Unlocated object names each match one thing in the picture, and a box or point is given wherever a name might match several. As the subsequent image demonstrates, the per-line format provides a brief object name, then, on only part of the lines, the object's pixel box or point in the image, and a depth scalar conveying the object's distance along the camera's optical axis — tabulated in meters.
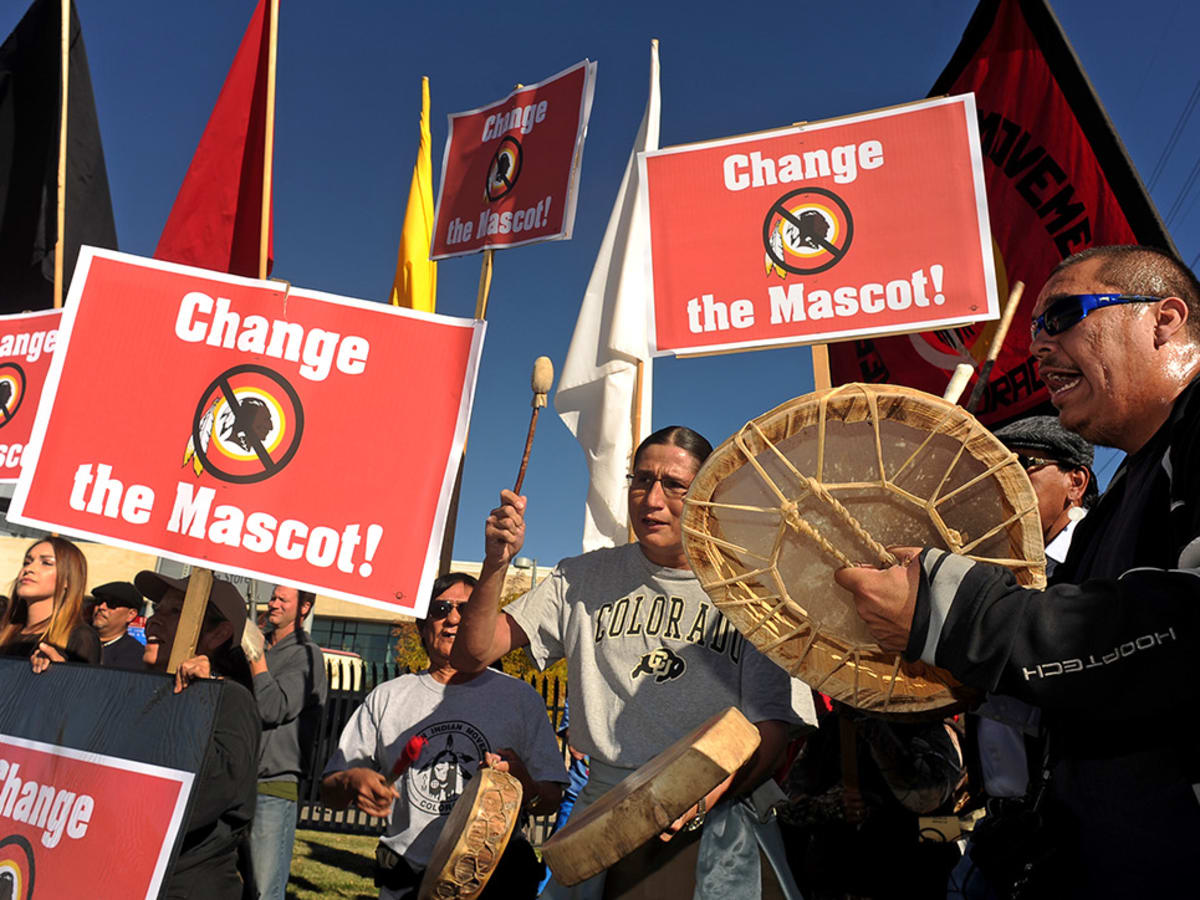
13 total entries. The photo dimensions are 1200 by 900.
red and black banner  5.15
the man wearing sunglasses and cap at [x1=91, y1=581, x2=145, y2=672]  6.88
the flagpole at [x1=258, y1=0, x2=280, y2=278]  3.59
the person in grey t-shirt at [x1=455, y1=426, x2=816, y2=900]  2.44
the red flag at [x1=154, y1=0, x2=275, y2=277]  5.22
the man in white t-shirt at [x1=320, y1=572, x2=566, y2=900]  3.34
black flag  7.32
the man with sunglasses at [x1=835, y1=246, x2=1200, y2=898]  1.42
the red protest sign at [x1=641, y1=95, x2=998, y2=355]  3.79
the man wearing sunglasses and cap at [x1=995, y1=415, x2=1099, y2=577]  3.13
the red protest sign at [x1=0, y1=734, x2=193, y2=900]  2.63
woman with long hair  5.39
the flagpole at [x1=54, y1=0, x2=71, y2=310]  6.17
